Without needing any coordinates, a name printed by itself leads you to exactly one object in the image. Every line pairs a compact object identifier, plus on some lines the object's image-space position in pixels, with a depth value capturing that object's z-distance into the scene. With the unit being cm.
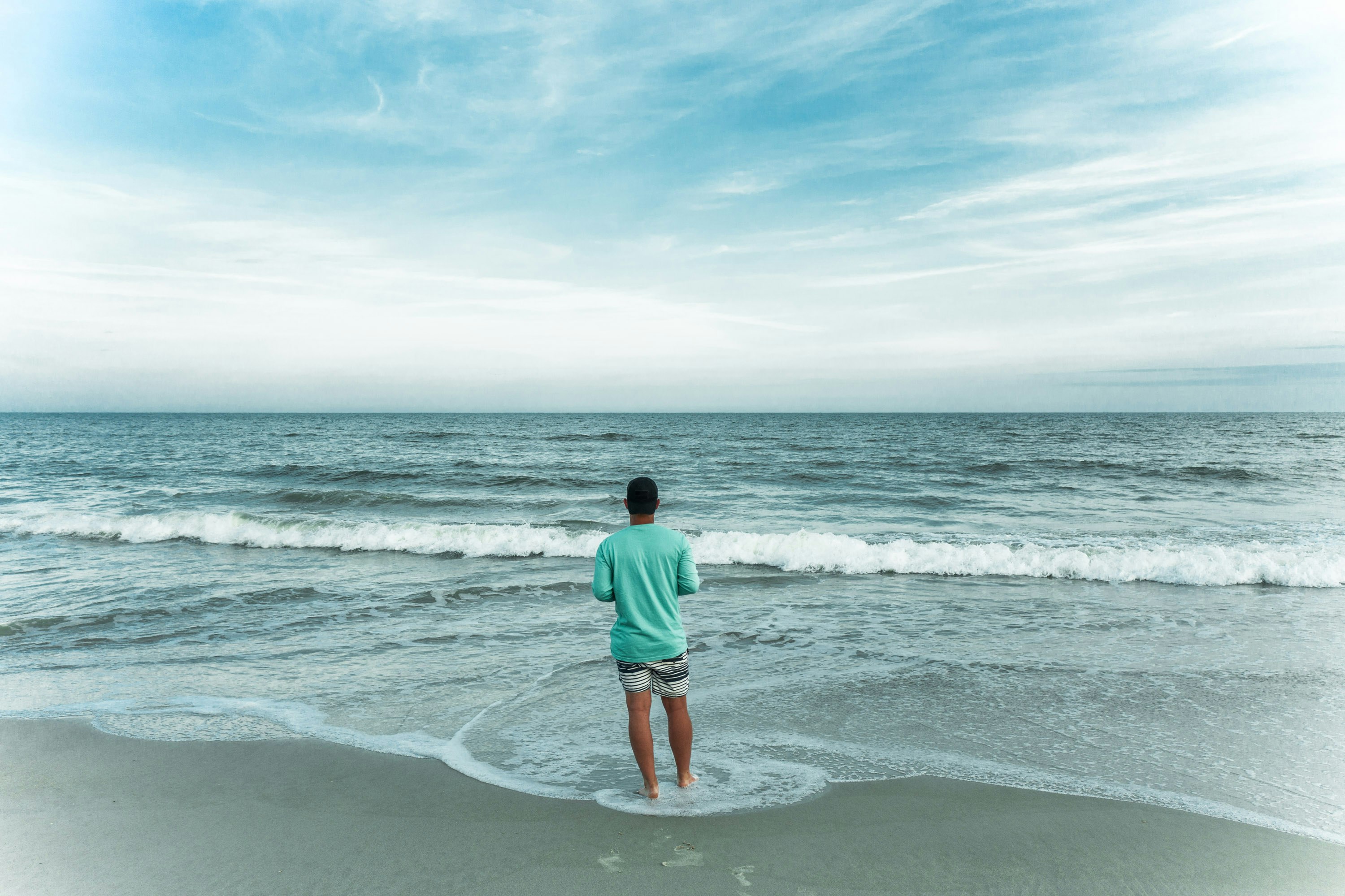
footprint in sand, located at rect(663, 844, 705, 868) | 345
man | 396
